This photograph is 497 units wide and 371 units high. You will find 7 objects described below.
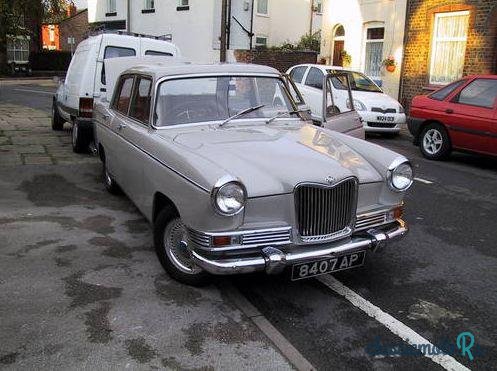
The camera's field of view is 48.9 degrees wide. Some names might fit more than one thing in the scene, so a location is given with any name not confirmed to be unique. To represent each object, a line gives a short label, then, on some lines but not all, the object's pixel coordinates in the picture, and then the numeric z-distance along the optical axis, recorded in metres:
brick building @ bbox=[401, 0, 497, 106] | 14.00
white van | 9.25
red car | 9.20
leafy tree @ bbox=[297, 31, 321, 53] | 26.36
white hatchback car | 12.70
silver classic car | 3.71
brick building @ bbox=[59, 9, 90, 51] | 46.59
